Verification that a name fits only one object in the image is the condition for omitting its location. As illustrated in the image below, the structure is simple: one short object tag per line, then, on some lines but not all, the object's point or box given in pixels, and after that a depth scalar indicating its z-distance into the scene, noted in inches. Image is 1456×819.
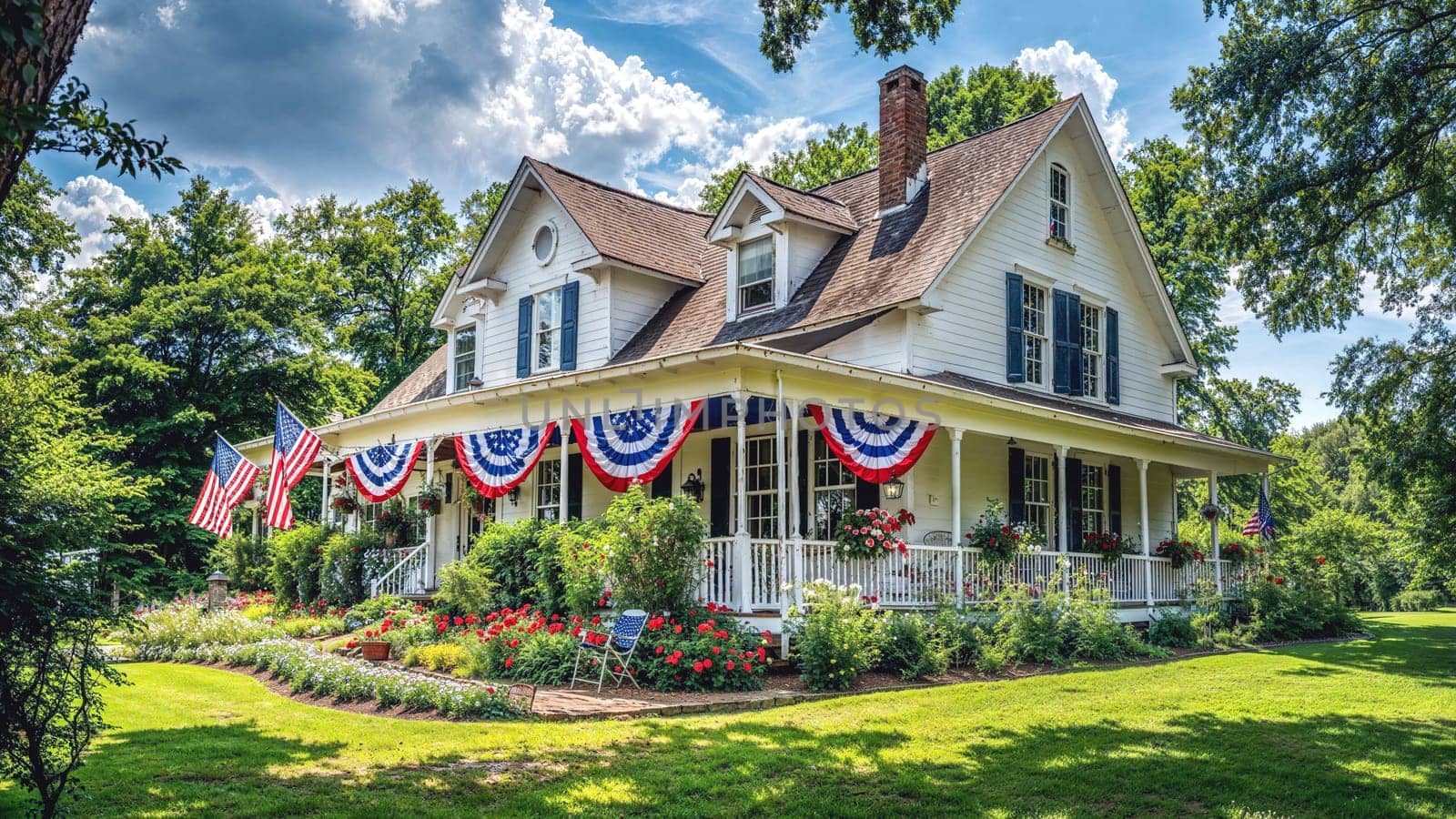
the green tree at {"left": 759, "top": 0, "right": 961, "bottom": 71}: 501.5
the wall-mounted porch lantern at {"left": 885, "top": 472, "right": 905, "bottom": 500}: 573.6
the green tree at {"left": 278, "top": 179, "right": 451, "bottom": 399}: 1418.6
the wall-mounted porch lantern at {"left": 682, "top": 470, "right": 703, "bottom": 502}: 663.8
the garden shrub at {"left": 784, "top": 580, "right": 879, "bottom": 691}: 437.7
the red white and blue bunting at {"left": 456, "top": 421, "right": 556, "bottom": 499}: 593.3
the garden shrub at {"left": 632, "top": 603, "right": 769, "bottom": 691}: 430.9
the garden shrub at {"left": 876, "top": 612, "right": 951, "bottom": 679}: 474.3
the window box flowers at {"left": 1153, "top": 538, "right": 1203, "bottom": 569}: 721.0
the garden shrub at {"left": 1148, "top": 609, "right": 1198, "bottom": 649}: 648.4
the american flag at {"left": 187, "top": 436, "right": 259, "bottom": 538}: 750.5
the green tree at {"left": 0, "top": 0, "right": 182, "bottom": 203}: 168.7
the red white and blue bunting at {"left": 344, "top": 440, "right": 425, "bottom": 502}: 693.9
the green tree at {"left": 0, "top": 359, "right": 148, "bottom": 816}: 221.9
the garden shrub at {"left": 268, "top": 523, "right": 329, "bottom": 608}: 748.6
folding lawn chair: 437.1
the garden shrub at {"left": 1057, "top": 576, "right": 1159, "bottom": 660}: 545.5
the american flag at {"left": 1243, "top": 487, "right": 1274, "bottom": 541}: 819.4
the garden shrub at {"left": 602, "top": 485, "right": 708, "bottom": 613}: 474.6
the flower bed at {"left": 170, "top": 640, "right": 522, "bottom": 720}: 374.0
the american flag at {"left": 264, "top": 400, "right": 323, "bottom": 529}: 716.7
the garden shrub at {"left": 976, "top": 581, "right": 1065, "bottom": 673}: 517.7
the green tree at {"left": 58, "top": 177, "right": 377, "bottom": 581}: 1091.9
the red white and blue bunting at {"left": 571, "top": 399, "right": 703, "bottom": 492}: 511.5
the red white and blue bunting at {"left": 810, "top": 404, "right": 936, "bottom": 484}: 517.7
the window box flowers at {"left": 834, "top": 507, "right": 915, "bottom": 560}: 518.9
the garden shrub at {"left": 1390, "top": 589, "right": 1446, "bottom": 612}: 1332.4
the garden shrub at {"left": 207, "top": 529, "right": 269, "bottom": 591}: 885.2
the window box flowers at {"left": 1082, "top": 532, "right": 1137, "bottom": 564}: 659.4
